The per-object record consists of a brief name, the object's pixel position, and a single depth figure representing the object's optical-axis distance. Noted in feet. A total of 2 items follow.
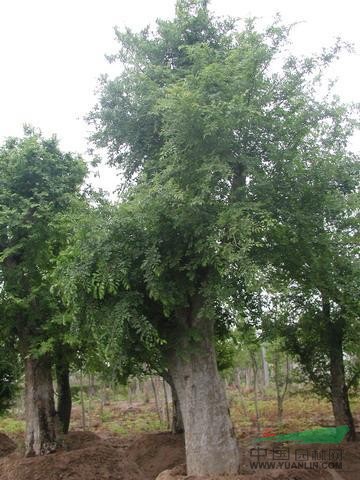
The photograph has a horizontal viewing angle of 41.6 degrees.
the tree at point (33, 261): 32.58
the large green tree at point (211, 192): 22.44
